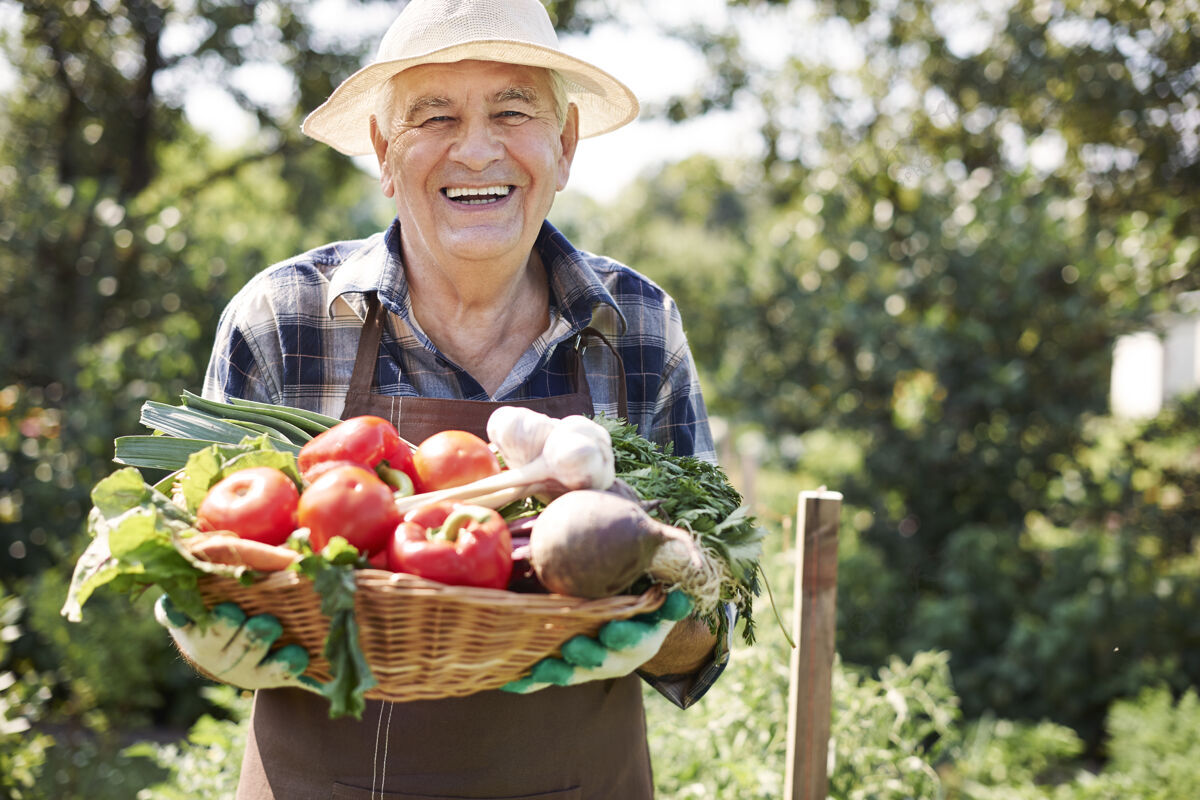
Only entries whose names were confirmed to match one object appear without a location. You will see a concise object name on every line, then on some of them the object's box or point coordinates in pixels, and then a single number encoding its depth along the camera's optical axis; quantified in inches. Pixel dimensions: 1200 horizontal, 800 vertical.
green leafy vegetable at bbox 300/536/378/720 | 51.3
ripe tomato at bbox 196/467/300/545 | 56.4
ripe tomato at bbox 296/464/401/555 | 55.9
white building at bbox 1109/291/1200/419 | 665.6
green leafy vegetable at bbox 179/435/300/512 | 61.4
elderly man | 71.6
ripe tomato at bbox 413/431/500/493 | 64.4
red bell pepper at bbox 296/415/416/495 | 63.7
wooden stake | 87.4
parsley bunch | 64.2
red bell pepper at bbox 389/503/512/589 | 54.7
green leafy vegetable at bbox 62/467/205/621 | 53.4
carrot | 53.4
